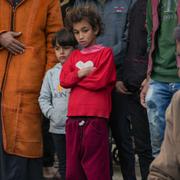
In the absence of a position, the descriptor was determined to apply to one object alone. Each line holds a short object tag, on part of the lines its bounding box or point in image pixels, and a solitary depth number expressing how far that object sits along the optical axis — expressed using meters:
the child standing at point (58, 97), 7.04
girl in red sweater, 6.59
